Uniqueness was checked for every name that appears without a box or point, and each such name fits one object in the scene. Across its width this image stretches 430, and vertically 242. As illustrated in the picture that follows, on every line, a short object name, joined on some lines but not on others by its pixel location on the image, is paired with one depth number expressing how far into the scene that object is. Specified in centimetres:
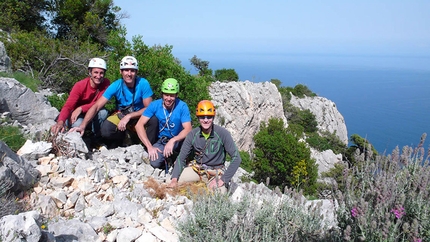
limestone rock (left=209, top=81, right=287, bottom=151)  2958
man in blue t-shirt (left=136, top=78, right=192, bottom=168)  649
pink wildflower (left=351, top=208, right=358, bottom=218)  304
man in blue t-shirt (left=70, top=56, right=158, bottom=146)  672
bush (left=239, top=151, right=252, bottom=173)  2743
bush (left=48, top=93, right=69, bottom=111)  891
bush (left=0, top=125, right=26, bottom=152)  579
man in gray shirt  573
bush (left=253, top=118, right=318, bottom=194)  2647
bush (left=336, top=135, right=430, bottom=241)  285
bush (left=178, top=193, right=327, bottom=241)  355
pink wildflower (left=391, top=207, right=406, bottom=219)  285
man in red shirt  666
